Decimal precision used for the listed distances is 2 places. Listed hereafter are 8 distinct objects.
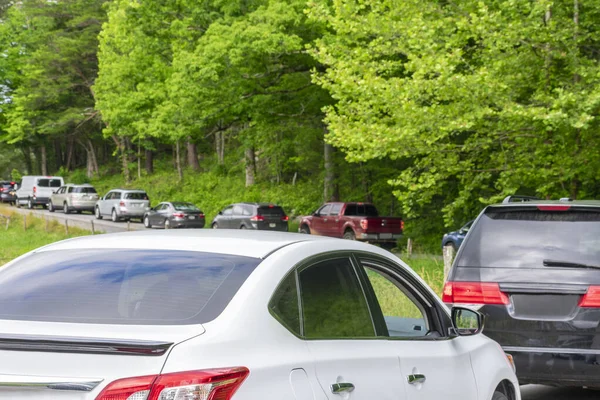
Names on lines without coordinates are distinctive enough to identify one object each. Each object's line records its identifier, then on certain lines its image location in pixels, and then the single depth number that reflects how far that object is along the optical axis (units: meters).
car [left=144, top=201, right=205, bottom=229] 43.91
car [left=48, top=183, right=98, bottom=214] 57.19
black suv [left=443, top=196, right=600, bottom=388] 7.38
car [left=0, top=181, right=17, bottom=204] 72.91
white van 62.62
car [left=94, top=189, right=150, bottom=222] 50.66
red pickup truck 35.28
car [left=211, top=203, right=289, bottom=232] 39.44
